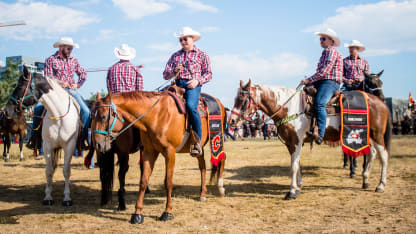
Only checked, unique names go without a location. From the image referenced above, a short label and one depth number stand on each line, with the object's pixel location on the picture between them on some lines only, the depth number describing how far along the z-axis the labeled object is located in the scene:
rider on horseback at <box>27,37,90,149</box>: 6.91
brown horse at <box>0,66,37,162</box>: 5.93
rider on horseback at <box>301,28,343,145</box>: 6.62
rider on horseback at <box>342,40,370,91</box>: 8.88
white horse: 6.15
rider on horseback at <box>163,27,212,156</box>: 5.95
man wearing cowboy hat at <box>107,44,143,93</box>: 6.95
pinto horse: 6.39
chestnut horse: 4.66
